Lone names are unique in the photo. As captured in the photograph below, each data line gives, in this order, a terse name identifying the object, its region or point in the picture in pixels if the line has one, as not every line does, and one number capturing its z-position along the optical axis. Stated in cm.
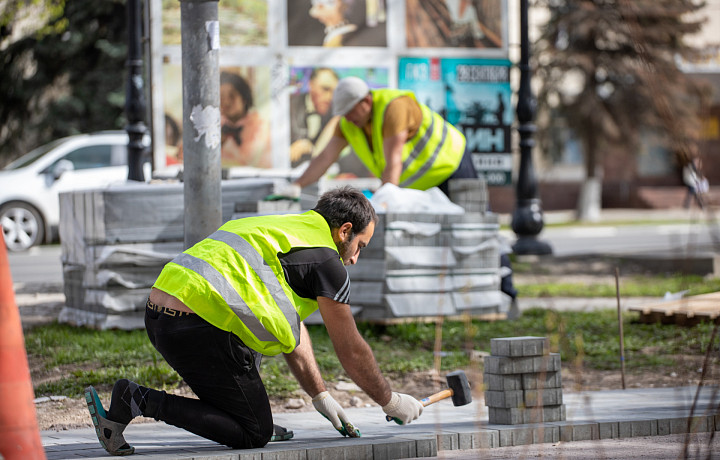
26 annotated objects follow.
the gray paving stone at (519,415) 1035
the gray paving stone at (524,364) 1024
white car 3319
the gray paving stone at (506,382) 1030
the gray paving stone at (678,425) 1044
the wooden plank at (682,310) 1639
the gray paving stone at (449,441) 967
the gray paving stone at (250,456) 865
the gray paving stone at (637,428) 1031
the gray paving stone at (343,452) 889
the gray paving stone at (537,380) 1033
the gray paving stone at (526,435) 990
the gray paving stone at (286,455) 876
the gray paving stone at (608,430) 1023
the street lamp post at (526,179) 2895
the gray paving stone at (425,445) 927
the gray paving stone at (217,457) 852
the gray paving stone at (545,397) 1027
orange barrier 639
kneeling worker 877
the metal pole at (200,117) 1084
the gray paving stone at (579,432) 1005
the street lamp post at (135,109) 2344
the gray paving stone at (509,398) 1032
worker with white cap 1571
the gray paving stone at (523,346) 1015
